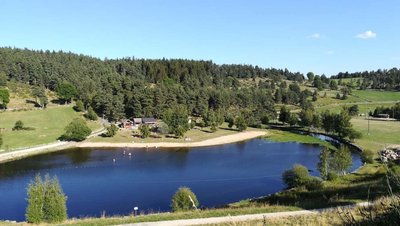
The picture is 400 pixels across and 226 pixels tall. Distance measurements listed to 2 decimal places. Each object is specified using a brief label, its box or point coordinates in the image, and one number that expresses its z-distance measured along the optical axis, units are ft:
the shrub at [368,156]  241.35
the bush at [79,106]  435.53
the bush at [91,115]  412.16
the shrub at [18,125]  347.97
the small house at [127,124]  398.42
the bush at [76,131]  334.24
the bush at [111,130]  349.82
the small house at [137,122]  414.12
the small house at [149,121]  408.46
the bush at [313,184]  149.38
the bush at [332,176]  193.07
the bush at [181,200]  137.24
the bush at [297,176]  183.52
